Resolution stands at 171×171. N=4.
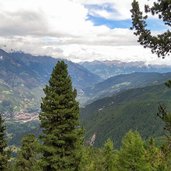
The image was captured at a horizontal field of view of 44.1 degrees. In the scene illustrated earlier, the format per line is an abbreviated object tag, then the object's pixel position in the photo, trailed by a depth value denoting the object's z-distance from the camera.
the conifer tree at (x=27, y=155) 39.24
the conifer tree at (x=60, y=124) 21.85
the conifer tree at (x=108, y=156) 53.91
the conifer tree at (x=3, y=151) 29.77
